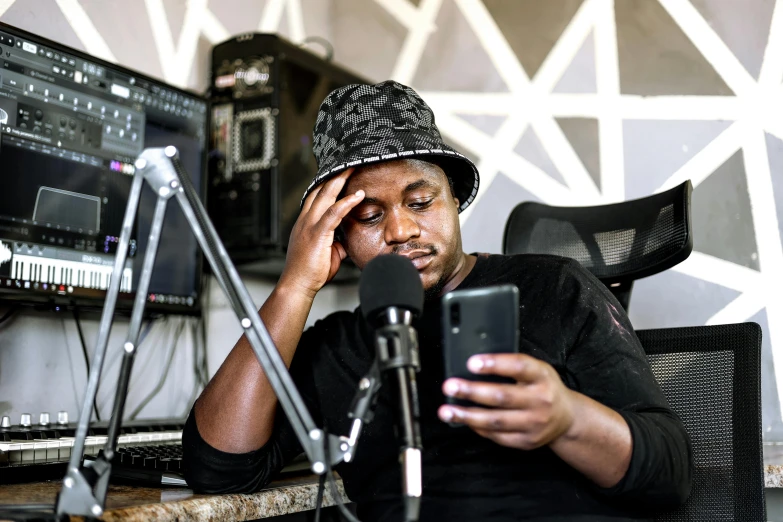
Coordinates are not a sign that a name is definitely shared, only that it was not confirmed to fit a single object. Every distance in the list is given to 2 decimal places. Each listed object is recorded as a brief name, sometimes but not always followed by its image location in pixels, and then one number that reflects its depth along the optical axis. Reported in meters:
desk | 1.03
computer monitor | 1.59
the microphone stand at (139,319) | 0.85
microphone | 0.72
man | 1.14
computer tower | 2.17
